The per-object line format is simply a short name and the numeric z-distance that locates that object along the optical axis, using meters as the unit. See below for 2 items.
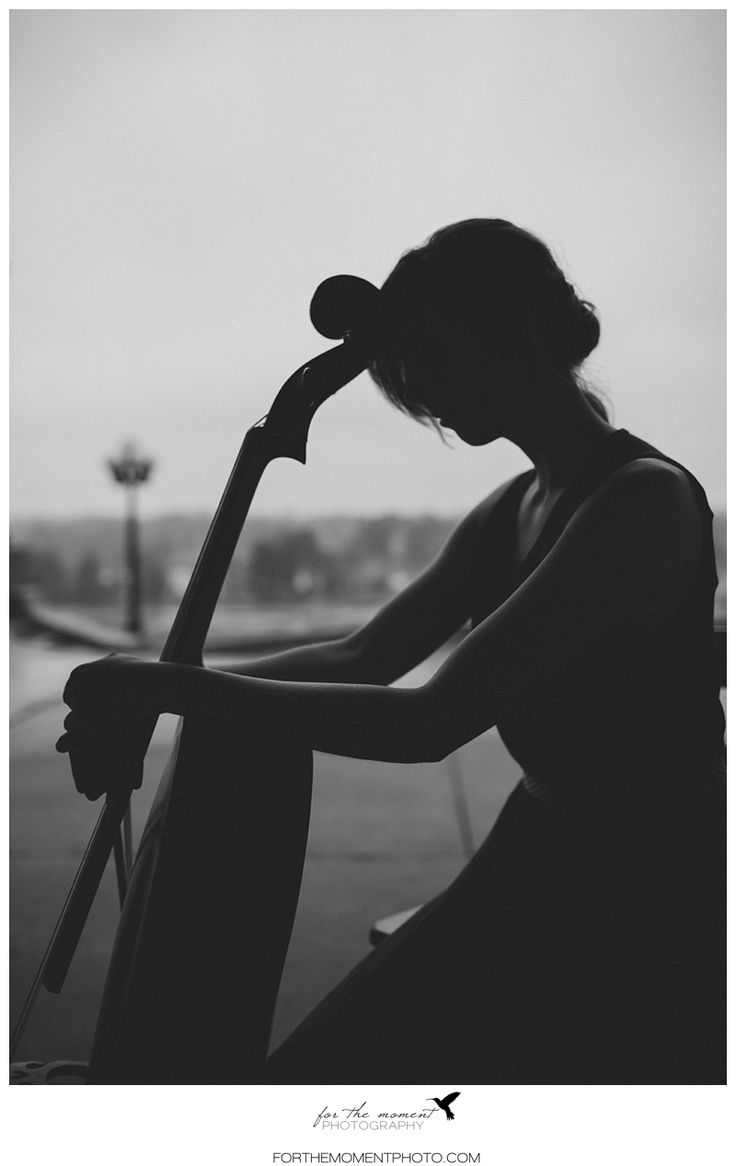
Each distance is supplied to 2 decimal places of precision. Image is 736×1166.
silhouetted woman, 0.78
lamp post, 7.02
